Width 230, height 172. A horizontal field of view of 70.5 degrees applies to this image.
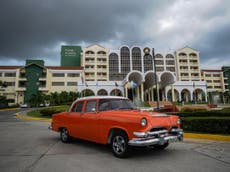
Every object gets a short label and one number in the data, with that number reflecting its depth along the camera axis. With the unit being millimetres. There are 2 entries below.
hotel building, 43188
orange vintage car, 4211
